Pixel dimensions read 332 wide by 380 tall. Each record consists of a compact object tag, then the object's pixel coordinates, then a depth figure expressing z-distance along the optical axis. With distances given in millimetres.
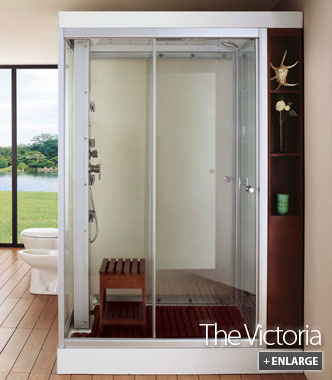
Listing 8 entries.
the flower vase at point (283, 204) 3066
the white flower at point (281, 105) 3039
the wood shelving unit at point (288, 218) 3080
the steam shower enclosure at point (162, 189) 3053
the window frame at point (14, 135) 6570
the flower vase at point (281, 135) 3104
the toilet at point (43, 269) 4485
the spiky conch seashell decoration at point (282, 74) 3043
